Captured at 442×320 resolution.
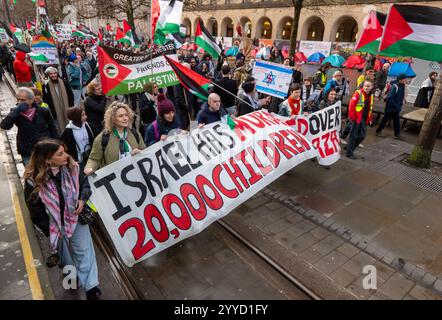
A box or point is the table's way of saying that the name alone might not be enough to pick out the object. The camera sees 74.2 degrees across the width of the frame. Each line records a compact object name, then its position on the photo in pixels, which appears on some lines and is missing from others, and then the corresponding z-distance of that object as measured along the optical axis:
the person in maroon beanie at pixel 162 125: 4.58
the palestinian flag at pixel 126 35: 13.87
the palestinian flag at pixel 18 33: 17.06
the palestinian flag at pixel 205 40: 8.11
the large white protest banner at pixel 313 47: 20.64
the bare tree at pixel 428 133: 6.77
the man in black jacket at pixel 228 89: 7.14
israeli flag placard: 7.07
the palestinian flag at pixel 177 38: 9.71
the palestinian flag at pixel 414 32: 5.99
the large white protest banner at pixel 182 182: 3.51
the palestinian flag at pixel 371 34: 7.94
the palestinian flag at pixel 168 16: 6.34
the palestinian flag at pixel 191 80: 4.54
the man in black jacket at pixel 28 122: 4.73
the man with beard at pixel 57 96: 7.06
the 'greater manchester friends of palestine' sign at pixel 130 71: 5.36
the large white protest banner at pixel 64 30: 19.72
